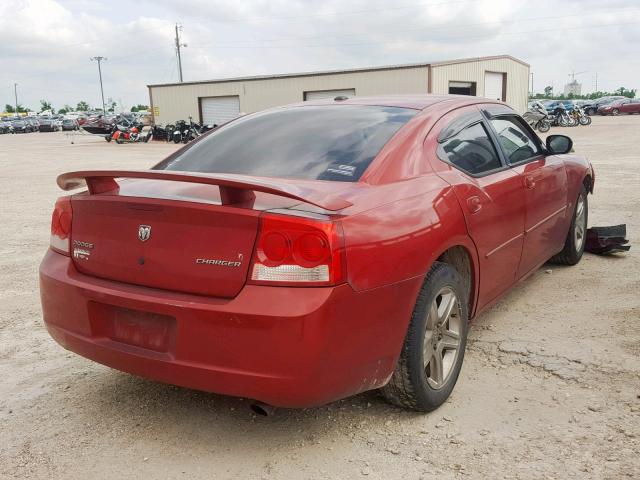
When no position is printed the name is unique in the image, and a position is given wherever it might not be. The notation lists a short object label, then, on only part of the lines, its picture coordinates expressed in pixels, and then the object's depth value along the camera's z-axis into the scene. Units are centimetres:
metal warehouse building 3014
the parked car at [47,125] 5941
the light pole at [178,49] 7625
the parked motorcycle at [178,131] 3259
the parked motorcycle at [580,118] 3481
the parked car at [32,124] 5970
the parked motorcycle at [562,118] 3412
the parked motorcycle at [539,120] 2912
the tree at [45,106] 12584
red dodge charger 238
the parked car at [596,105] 5241
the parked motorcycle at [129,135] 3341
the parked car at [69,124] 5744
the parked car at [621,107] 4947
